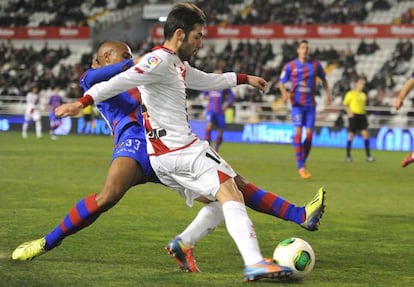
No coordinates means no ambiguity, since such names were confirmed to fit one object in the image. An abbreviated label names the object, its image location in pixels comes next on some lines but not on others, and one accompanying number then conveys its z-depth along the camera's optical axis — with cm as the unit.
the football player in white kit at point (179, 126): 1190
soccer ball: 1253
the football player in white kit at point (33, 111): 6500
